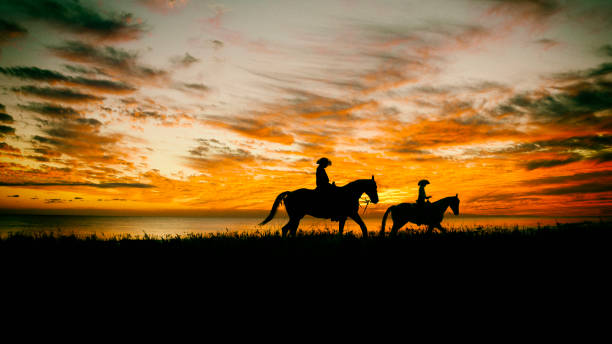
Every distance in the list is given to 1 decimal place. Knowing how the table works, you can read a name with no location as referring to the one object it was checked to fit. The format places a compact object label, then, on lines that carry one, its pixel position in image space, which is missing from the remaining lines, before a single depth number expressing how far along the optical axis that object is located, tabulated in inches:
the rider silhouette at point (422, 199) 584.1
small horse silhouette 577.0
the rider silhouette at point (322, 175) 494.0
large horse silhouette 489.7
